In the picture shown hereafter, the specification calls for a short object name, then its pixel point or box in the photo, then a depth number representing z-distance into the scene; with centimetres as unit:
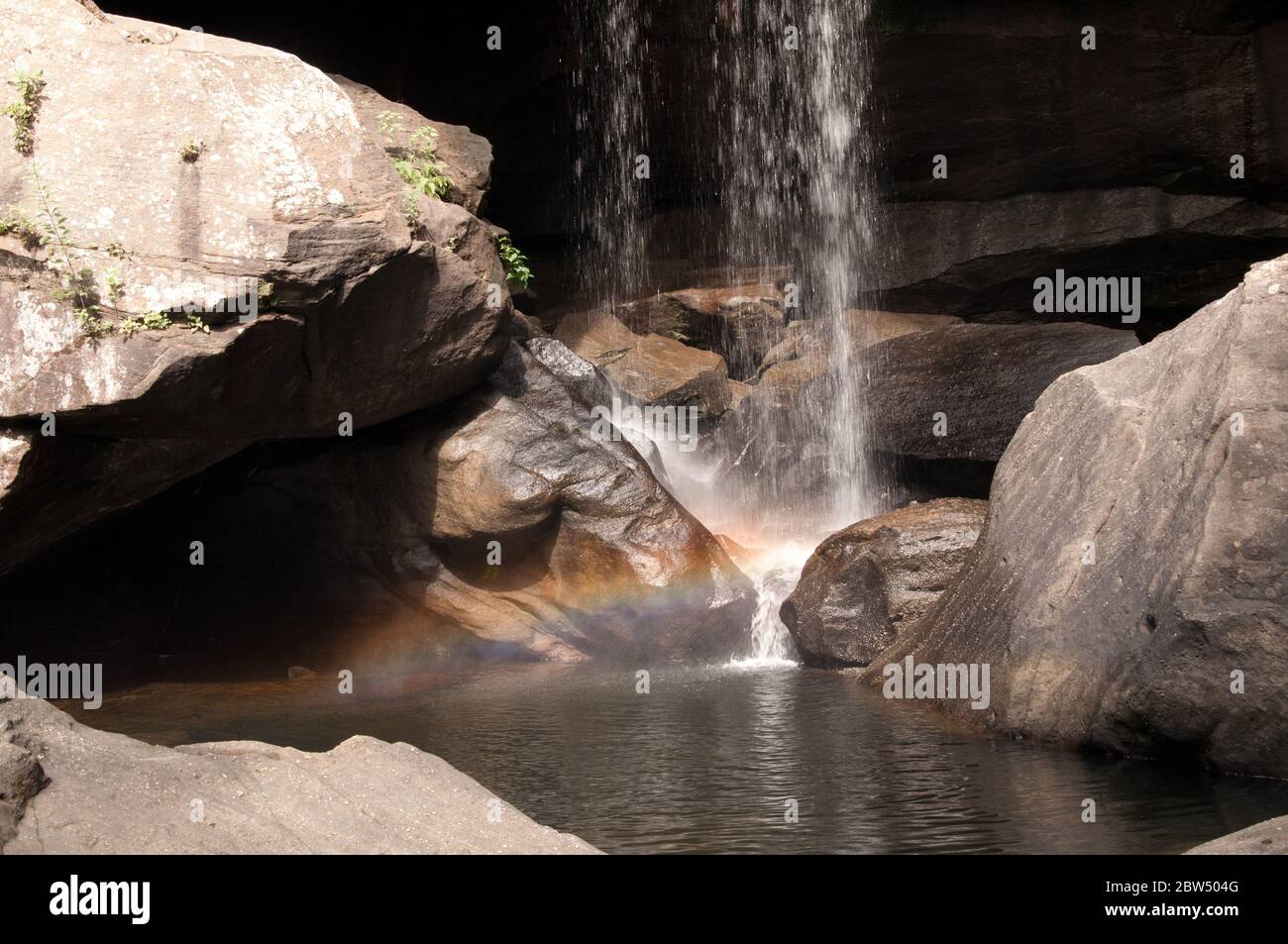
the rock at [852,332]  1727
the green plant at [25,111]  792
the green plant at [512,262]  1140
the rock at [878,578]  965
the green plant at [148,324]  778
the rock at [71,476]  783
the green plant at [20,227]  765
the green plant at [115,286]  776
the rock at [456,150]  1120
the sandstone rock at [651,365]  1630
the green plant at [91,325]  772
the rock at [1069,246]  1614
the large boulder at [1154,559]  583
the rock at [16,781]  398
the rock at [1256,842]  401
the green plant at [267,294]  814
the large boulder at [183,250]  775
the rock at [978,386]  1177
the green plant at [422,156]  1031
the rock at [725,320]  1786
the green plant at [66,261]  769
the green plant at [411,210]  918
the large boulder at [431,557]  1112
